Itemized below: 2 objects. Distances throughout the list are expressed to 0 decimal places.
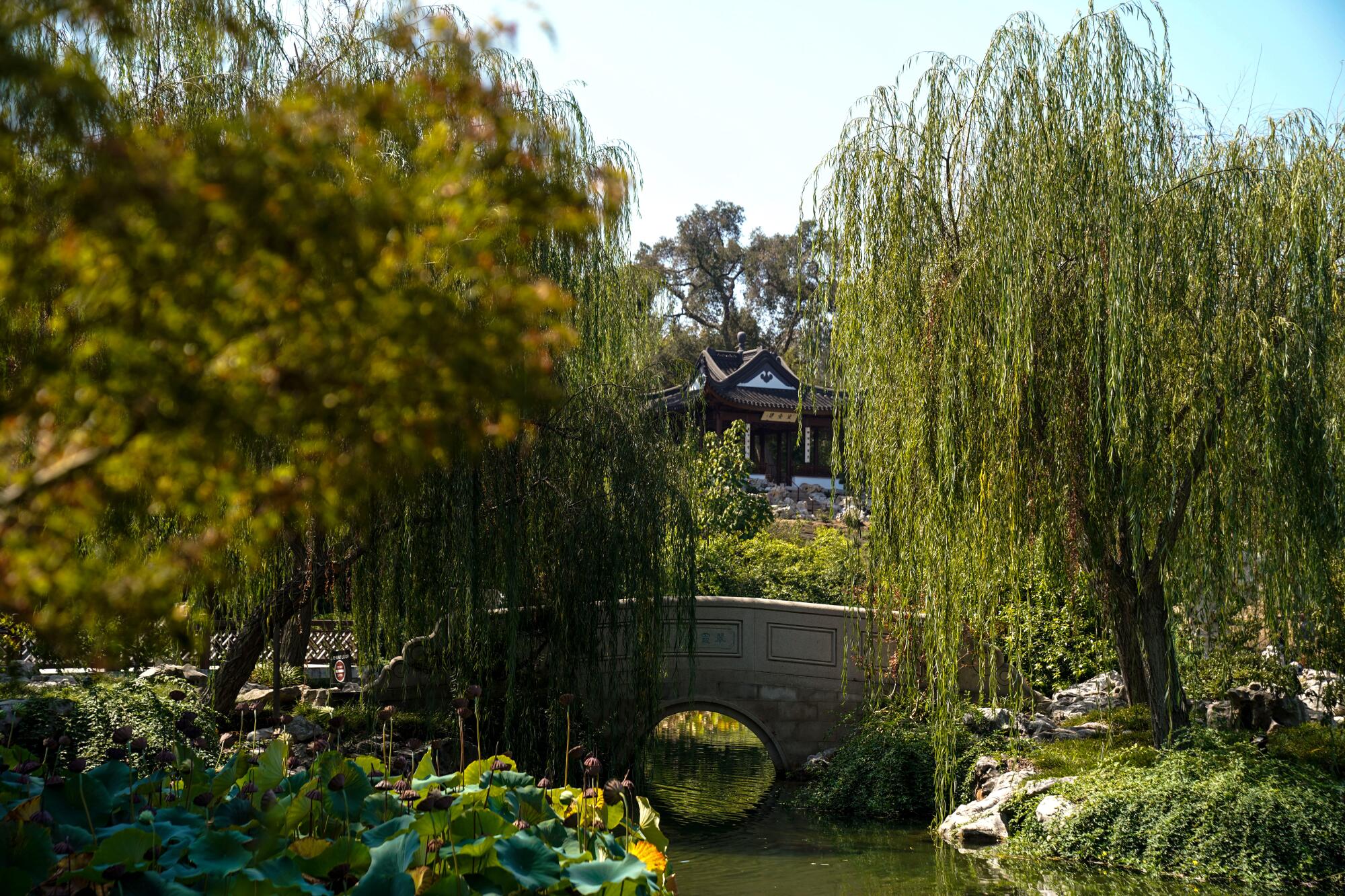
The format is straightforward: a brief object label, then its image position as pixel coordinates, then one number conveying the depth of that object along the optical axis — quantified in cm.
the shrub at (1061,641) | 1095
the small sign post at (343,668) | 1216
